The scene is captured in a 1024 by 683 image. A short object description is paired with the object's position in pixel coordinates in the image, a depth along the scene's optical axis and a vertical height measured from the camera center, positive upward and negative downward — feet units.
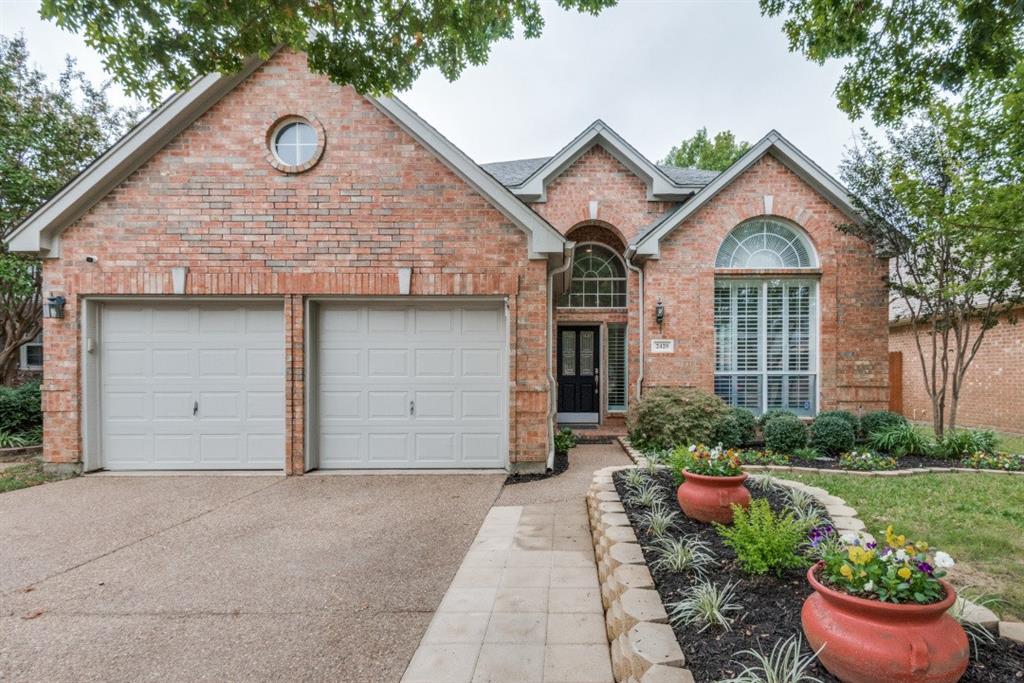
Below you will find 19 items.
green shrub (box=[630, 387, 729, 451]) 26.27 -4.52
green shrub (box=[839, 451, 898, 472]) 23.30 -6.21
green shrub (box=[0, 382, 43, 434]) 28.99 -4.38
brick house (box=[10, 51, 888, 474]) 22.07 +2.15
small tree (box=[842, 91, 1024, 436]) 22.59 +6.66
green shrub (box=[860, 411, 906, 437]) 27.86 -4.95
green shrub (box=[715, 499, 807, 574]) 9.31 -4.12
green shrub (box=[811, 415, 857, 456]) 26.48 -5.52
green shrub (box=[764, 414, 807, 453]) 26.84 -5.55
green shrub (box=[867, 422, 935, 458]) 25.73 -5.74
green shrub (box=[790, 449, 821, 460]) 25.28 -6.26
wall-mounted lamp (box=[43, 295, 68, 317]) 21.76 +1.46
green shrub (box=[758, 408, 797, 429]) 28.33 -4.74
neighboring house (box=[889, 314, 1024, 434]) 35.06 -3.70
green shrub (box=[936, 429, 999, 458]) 25.30 -5.75
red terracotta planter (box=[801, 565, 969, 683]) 6.02 -3.98
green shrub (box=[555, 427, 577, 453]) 27.61 -6.21
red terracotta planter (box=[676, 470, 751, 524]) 12.58 -4.28
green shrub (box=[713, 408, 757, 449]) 27.05 -5.25
